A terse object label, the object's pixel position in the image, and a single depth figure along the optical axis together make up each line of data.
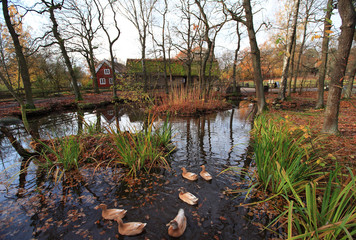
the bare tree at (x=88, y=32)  19.02
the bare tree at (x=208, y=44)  11.24
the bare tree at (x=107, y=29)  15.81
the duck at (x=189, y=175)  2.93
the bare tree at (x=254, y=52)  6.93
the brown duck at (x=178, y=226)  1.85
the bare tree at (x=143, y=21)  17.34
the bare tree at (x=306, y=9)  12.58
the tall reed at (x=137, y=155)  3.25
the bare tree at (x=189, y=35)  16.77
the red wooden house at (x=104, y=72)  35.58
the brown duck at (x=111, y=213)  2.11
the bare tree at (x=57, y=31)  12.40
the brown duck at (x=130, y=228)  1.89
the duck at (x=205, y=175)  2.94
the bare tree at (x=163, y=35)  20.34
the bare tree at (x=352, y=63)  9.15
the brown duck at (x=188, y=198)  2.36
